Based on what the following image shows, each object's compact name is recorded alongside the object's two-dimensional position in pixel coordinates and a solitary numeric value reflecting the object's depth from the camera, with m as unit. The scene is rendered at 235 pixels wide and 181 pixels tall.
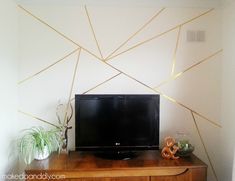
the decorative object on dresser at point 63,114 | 1.89
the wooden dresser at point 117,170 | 1.50
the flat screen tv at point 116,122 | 1.73
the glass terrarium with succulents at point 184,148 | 1.71
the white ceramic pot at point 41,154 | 1.66
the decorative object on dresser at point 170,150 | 1.68
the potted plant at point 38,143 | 1.66
